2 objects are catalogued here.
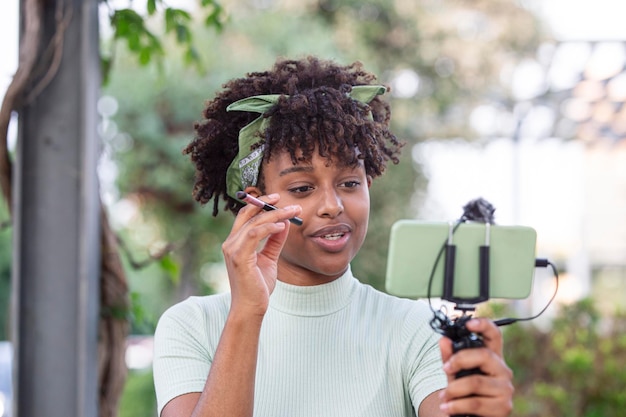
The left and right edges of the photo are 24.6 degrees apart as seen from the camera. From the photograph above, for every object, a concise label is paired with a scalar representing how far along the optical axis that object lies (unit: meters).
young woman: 1.56
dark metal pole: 2.29
